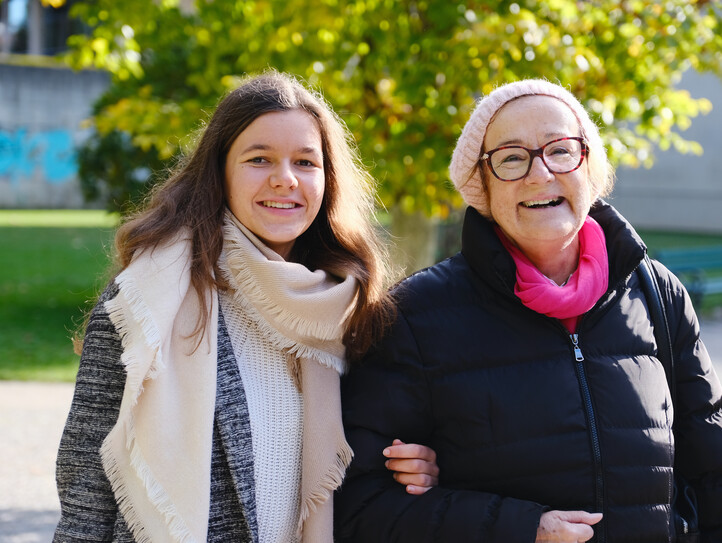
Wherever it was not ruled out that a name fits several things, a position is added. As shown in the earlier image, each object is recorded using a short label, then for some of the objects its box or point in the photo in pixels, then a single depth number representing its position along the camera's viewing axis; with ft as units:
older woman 7.30
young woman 7.01
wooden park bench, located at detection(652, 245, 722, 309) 37.29
